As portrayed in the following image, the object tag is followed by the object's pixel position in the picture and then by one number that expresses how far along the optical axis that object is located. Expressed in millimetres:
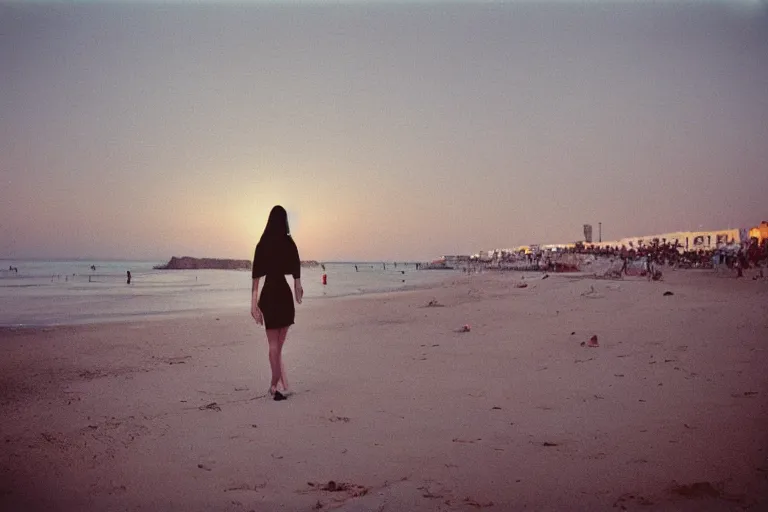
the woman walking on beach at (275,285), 5242
